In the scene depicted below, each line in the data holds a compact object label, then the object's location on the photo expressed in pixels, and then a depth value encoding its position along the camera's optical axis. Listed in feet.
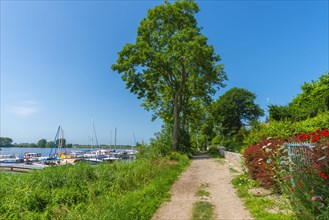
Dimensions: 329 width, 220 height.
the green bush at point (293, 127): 31.35
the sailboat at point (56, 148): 134.88
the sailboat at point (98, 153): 161.16
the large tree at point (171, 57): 71.26
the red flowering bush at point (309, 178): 12.62
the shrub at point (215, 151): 97.61
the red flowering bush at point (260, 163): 23.54
